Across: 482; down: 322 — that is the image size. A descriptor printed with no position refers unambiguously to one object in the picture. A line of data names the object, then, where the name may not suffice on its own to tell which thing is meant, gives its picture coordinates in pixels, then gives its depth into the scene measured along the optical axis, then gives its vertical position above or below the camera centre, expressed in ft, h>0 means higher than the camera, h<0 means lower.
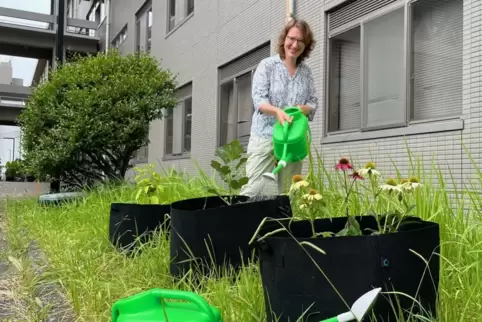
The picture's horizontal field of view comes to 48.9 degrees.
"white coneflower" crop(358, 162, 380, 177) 5.34 +0.00
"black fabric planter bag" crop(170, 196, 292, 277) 7.33 -0.88
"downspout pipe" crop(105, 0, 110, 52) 56.03 +14.85
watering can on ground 4.20 -1.18
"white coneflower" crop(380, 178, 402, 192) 5.11 -0.14
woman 10.13 +1.52
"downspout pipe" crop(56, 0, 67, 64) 37.59 +9.93
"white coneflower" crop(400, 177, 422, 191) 5.25 -0.13
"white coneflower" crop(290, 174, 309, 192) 5.38 -0.14
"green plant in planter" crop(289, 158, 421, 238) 5.25 -0.27
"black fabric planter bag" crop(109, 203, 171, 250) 10.42 -1.05
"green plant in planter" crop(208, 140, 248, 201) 8.70 +0.13
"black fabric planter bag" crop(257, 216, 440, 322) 4.68 -0.92
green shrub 22.30 +2.28
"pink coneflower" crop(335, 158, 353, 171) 5.59 +0.06
